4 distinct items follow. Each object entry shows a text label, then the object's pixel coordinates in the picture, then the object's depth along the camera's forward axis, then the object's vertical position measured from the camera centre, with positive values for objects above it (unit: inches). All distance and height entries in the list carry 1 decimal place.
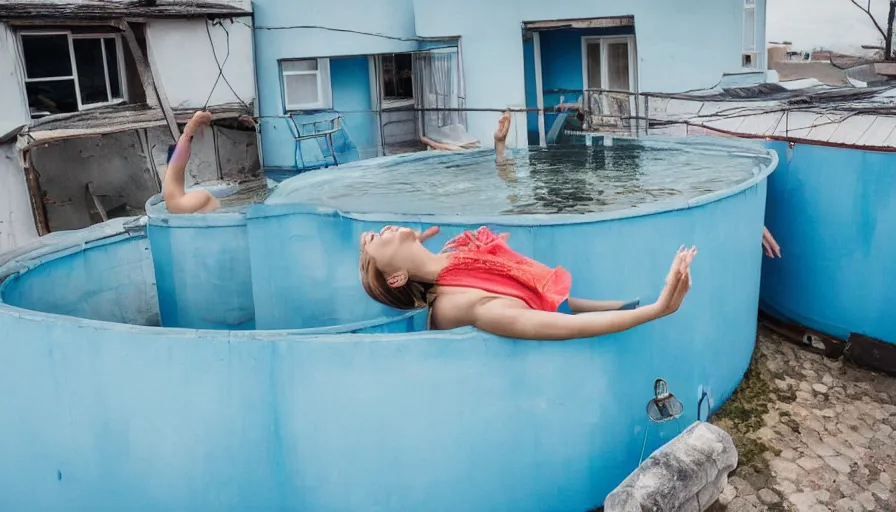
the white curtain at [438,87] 725.9 +11.3
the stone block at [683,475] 199.0 -97.5
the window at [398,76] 814.5 +25.0
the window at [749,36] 654.5 +34.5
